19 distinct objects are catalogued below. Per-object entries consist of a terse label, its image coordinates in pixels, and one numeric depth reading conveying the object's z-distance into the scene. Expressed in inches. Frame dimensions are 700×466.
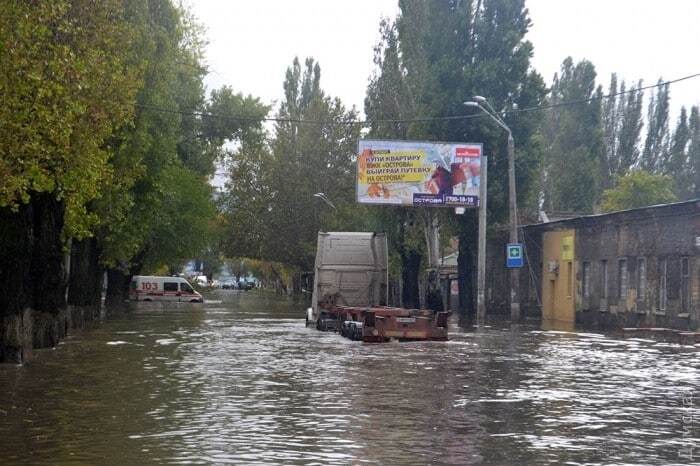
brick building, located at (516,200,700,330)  1684.3
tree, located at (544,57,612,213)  3206.2
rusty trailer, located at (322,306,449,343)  1214.9
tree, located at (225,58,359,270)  3260.3
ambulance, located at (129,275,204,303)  3339.1
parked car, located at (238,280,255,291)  6385.8
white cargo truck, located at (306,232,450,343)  1439.5
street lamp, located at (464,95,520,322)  1830.7
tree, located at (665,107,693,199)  3944.4
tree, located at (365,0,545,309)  2103.8
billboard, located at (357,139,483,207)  1931.6
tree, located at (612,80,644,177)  3828.0
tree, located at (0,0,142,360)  748.0
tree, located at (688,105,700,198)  3966.3
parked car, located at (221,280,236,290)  6985.2
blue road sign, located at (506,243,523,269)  1781.5
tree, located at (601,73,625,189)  3838.6
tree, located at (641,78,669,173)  3912.4
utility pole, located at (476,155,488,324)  1834.4
